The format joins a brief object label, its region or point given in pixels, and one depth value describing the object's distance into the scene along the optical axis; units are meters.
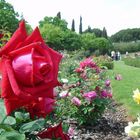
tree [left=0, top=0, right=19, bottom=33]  14.88
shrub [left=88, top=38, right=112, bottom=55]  28.99
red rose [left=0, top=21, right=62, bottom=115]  0.39
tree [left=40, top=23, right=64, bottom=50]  23.26
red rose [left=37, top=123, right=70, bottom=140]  0.52
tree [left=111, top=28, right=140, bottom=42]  43.70
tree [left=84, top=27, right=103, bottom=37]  39.05
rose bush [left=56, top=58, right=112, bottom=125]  3.33
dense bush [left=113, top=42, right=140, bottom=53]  34.89
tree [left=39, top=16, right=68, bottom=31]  27.45
